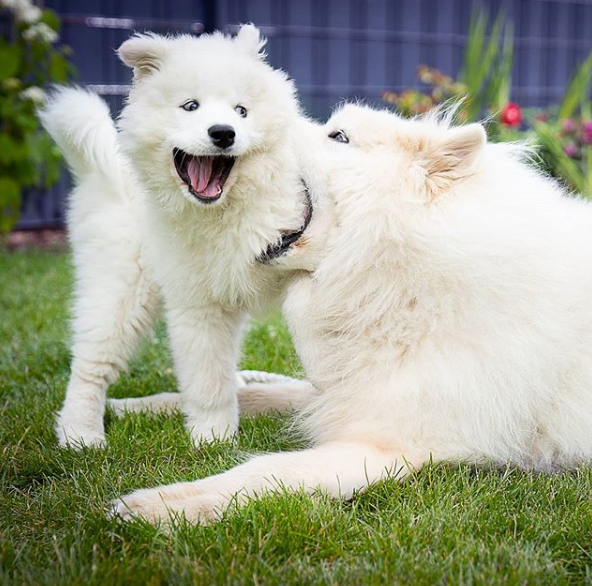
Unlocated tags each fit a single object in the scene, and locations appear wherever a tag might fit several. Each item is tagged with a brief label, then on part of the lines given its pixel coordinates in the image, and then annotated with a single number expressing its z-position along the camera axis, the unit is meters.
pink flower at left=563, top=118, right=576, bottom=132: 6.32
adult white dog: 2.10
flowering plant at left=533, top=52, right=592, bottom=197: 5.87
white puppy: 2.31
